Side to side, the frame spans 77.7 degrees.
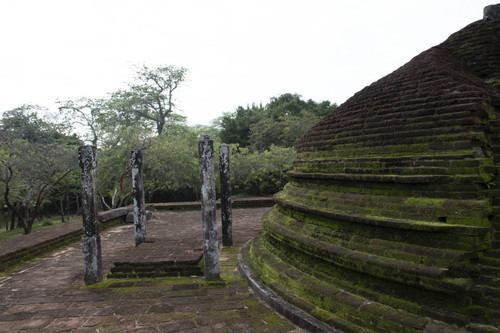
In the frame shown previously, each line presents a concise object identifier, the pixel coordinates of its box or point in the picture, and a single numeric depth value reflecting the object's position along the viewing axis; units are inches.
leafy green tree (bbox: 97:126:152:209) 547.8
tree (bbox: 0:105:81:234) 414.0
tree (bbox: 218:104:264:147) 1008.2
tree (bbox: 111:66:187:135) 836.6
